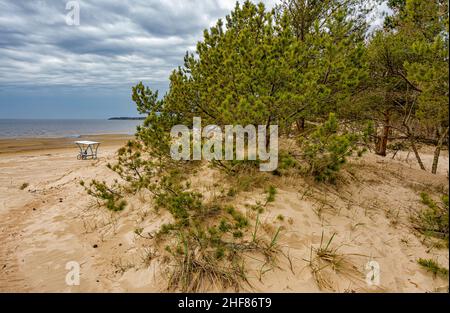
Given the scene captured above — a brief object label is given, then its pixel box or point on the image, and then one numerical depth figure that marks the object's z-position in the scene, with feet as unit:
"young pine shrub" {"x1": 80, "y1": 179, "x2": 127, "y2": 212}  14.19
